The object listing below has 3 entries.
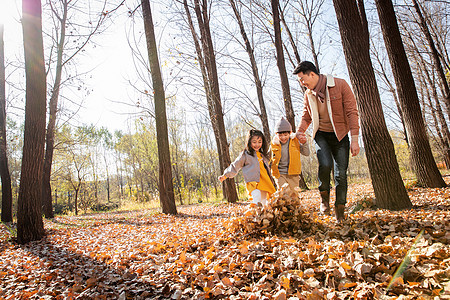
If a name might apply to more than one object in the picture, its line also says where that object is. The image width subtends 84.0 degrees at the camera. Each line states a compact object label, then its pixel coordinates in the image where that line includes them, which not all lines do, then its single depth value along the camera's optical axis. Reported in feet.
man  10.28
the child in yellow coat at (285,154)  13.44
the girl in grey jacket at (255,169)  13.41
